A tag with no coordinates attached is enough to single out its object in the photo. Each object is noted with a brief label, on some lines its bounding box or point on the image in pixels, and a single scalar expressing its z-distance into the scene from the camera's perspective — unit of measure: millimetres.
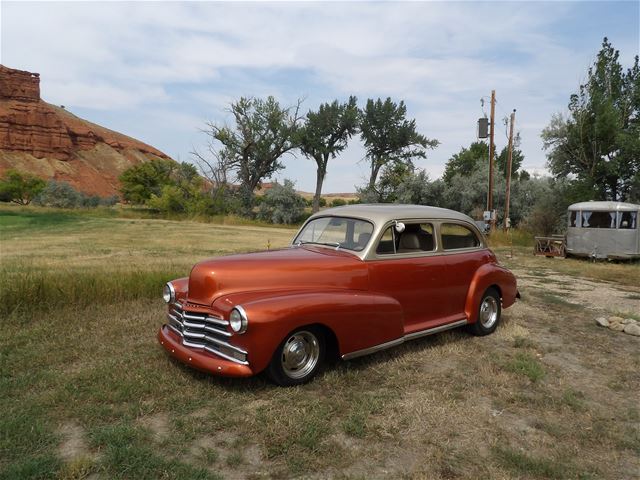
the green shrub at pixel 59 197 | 45844
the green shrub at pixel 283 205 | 41875
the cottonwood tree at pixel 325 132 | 47938
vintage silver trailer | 15039
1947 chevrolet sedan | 3611
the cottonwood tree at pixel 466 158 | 55231
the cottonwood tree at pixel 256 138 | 46219
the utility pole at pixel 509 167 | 23961
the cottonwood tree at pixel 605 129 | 21484
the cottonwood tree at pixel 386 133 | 48750
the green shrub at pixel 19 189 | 48906
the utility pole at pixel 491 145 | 23000
